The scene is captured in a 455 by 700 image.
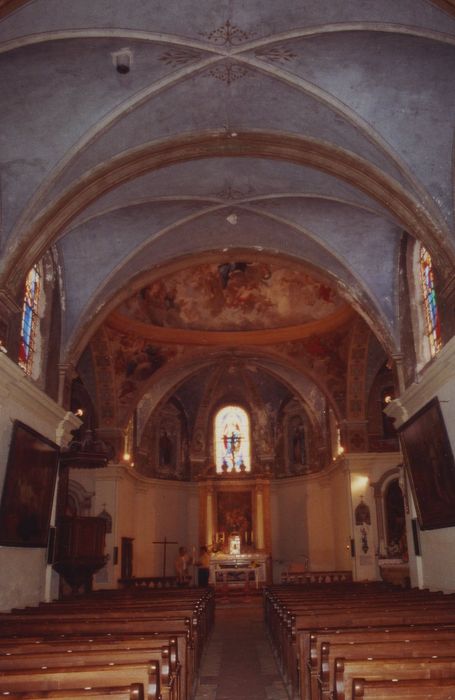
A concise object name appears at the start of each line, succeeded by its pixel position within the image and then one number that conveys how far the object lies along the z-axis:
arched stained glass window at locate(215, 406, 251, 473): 27.48
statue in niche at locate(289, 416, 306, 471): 26.34
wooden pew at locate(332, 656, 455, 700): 4.05
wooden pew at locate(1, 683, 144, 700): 3.40
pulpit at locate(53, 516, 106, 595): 13.41
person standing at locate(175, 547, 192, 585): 21.47
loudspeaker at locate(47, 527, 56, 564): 12.73
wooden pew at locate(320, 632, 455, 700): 4.75
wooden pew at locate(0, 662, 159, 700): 3.93
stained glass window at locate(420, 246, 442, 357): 12.61
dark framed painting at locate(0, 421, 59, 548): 10.51
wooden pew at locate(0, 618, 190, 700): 5.30
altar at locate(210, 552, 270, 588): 24.00
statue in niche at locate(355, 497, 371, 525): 19.97
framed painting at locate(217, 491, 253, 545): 26.48
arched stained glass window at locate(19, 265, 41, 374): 12.67
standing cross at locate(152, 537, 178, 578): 24.50
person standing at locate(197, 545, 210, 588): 24.72
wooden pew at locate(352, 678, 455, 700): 3.38
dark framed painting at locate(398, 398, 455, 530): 10.65
